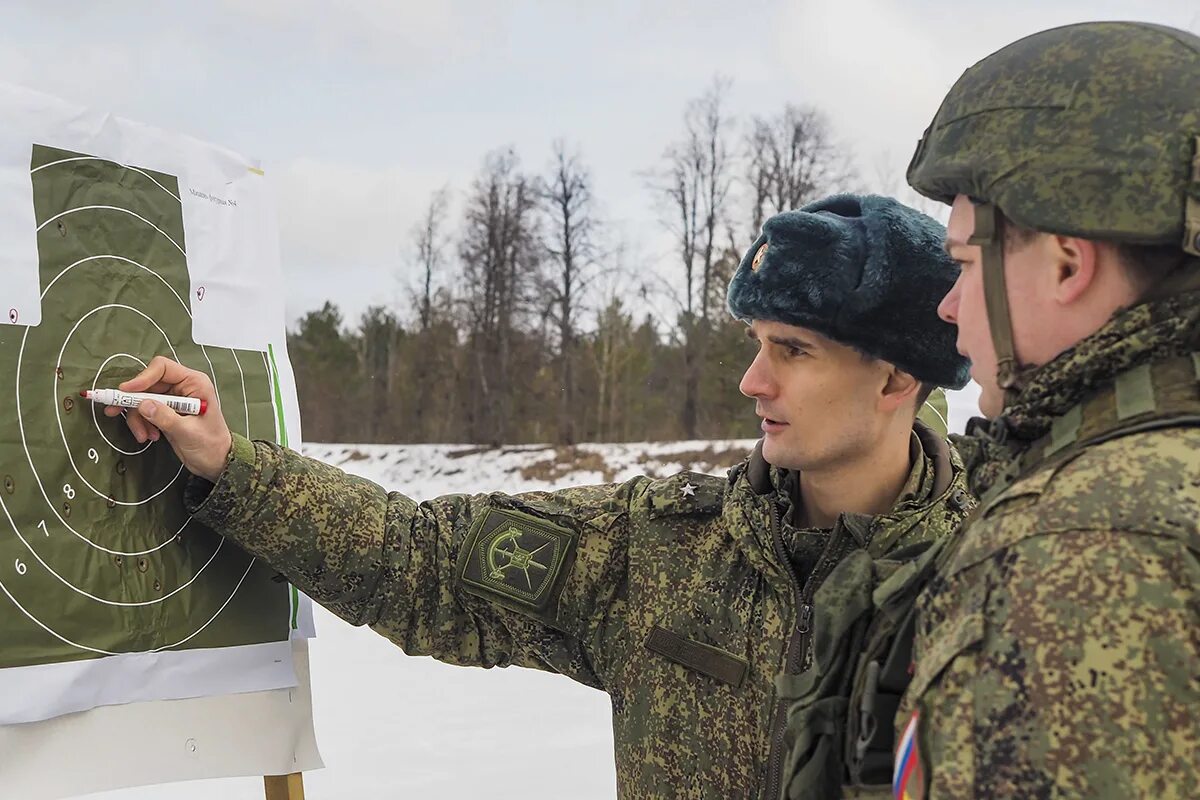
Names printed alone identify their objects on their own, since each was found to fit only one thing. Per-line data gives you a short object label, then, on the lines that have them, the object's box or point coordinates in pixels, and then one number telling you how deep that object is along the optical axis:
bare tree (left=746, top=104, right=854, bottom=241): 21.12
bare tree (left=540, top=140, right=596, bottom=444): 21.30
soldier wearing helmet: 0.88
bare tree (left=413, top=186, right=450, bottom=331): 21.84
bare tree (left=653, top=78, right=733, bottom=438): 21.75
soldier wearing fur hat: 1.87
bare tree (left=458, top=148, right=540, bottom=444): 20.84
